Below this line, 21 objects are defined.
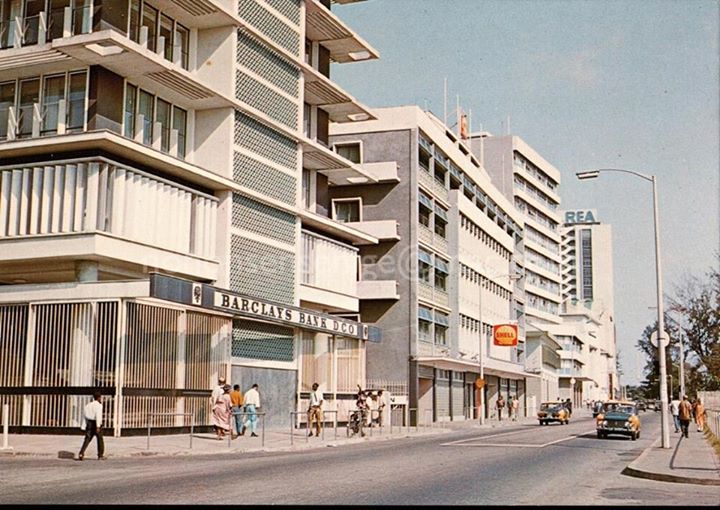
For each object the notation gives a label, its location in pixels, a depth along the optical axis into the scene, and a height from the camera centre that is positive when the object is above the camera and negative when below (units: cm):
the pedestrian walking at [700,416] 4320 -166
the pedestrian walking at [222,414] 2923 -109
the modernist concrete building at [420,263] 5384 +734
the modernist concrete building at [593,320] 15350 +1056
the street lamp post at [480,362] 5591 +117
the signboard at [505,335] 6594 +331
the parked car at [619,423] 3612 -164
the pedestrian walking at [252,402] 3206 -78
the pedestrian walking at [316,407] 3325 -102
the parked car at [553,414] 5578 -201
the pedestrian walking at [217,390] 3145 -38
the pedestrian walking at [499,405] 6944 -183
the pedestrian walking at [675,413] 4340 -149
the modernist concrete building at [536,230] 10356 +1971
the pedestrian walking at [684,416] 3462 -130
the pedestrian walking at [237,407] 3134 -95
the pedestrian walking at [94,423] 2119 -102
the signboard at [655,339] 2621 +122
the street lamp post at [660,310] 2612 +203
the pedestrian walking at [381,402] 4244 -109
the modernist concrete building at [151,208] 2847 +601
